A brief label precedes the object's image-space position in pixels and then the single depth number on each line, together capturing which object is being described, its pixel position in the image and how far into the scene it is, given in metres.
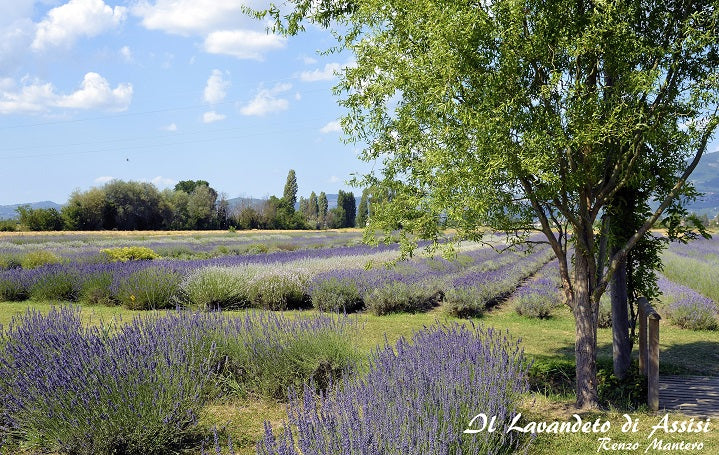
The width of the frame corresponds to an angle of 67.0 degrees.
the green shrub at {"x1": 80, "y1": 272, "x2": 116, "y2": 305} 12.77
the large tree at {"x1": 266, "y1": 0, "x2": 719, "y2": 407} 4.70
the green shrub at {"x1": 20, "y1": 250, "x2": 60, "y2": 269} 16.95
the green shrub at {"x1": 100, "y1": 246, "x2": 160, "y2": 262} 18.53
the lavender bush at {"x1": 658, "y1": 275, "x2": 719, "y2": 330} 10.66
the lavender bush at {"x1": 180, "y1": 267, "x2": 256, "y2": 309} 11.94
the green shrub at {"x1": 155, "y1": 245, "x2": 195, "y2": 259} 23.25
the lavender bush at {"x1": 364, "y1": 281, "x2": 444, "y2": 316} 11.72
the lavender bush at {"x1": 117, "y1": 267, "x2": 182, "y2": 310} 12.04
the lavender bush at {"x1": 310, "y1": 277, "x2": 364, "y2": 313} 11.77
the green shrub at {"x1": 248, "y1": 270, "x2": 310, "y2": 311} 12.22
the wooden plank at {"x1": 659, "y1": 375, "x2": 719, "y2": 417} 5.86
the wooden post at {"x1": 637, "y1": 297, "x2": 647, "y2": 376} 6.62
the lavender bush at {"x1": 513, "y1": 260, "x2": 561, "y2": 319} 11.66
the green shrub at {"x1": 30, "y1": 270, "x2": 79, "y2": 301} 13.16
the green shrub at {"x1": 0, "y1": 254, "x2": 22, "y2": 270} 17.12
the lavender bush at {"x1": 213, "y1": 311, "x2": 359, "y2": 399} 5.64
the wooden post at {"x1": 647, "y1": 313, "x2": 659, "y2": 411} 5.59
